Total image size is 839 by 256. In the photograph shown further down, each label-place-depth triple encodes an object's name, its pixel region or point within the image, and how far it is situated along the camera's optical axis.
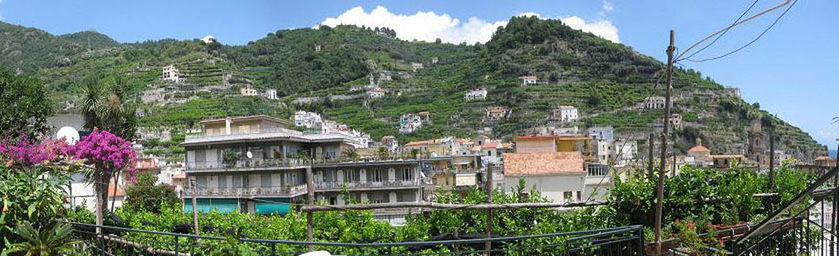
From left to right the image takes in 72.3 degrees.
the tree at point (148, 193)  30.30
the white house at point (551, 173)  30.47
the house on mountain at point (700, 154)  69.06
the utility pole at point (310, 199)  6.86
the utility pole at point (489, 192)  7.20
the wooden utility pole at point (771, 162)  9.78
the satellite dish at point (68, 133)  15.48
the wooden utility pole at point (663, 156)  5.73
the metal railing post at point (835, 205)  4.82
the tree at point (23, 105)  24.36
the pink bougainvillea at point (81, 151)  9.33
